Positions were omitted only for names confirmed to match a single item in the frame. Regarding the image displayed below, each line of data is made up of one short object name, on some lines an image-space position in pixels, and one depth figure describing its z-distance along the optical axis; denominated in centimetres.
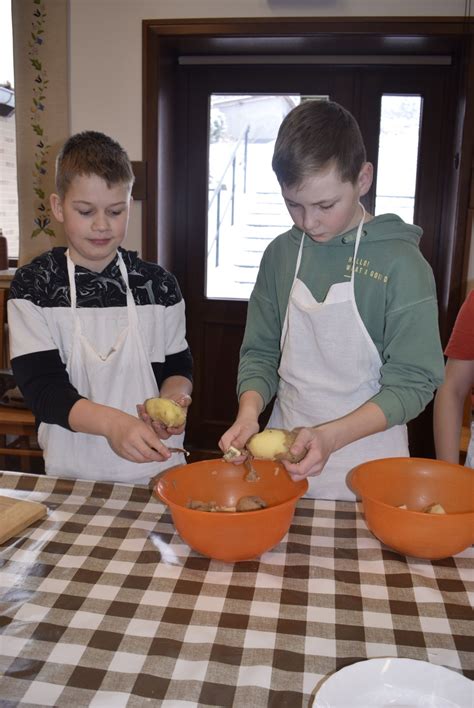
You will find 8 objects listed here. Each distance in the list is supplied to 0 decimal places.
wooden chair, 292
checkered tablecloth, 83
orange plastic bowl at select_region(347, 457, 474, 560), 106
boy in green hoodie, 128
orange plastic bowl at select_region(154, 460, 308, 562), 104
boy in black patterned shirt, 150
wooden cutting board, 116
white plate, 76
